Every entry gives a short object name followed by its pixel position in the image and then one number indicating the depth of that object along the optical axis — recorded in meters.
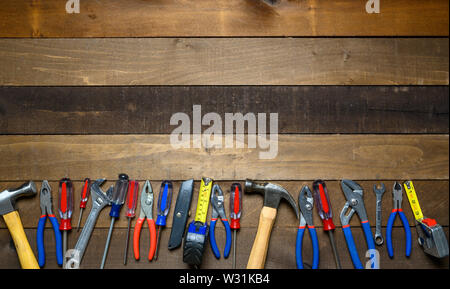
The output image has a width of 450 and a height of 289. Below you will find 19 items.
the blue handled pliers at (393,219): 1.15
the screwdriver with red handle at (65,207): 1.14
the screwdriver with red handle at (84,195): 1.16
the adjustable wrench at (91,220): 1.13
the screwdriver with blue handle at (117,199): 1.14
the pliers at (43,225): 1.13
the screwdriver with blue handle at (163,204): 1.15
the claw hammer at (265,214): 1.11
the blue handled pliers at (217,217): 1.13
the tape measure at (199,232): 1.06
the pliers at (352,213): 1.14
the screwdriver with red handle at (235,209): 1.15
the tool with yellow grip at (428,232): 1.10
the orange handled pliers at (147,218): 1.13
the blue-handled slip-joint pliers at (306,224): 1.13
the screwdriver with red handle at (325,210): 1.14
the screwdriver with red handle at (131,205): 1.15
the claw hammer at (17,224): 1.11
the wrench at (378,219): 1.17
